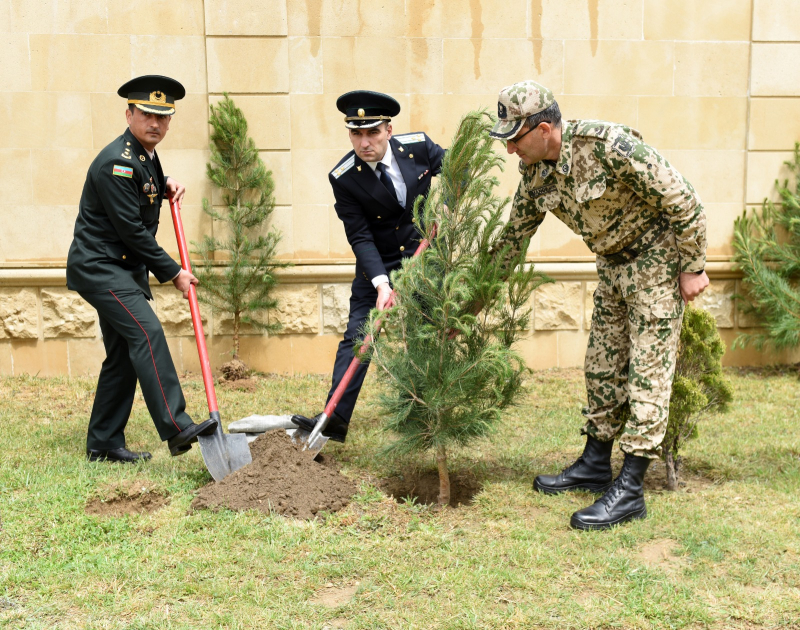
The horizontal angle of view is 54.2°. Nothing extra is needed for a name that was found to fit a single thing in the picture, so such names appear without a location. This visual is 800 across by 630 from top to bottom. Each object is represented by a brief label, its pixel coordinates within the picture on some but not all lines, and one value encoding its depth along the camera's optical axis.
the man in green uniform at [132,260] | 4.57
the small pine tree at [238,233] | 7.04
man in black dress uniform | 4.80
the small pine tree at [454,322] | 3.96
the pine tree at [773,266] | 7.14
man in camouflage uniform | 3.74
